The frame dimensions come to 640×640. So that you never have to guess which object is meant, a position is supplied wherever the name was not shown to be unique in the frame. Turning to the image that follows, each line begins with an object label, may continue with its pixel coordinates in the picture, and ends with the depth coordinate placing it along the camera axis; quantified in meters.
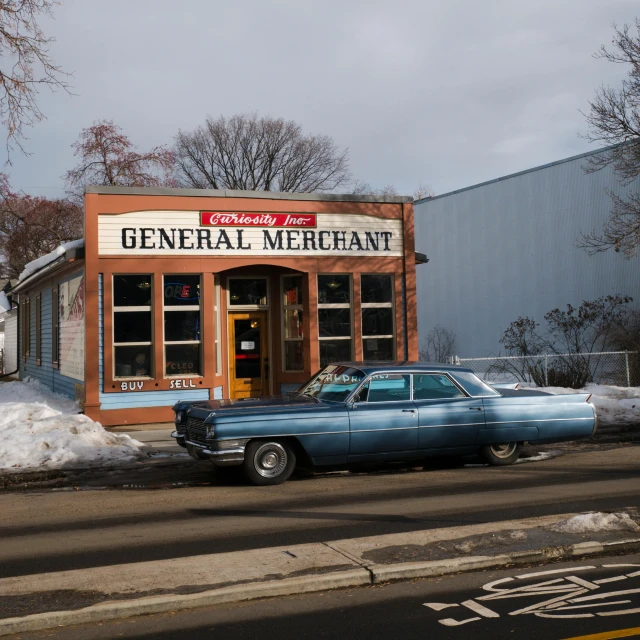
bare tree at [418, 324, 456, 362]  35.50
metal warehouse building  29.59
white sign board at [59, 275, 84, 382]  17.55
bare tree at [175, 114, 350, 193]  50.94
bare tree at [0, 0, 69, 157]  13.99
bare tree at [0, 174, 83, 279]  45.97
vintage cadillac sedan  10.14
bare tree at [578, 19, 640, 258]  21.70
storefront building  16.56
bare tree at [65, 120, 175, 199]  41.47
